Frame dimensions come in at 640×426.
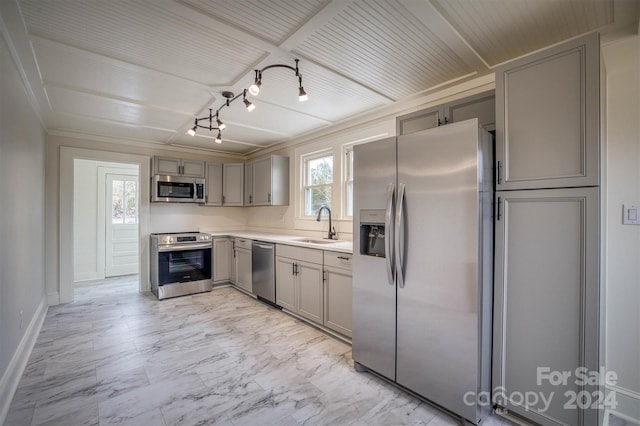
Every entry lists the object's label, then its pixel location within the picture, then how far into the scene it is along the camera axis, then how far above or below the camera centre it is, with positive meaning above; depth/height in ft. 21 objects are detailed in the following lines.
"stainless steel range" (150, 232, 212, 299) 14.14 -2.65
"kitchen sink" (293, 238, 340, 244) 12.07 -1.27
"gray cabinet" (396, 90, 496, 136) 7.02 +2.62
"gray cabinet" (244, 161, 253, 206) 17.07 +1.66
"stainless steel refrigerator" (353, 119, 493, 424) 5.70 -1.15
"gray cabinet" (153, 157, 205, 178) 15.47 +2.43
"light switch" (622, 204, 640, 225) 5.88 -0.02
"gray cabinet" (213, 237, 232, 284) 15.99 -2.66
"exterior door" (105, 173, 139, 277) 18.71 -0.94
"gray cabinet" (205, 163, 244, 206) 17.37 +1.63
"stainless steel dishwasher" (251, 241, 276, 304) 12.62 -2.65
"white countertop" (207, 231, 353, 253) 9.69 -1.22
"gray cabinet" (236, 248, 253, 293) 14.37 -2.99
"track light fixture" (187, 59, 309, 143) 7.34 +3.68
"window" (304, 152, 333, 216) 13.67 +1.48
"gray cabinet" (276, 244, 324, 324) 10.35 -2.65
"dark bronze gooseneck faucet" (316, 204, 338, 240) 12.71 -0.88
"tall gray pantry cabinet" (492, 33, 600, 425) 5.08 -0.33
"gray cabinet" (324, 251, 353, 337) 9.23 -2.62
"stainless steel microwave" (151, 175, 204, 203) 15.30 +1.19
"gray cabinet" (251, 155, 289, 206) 15.38 +1.65
